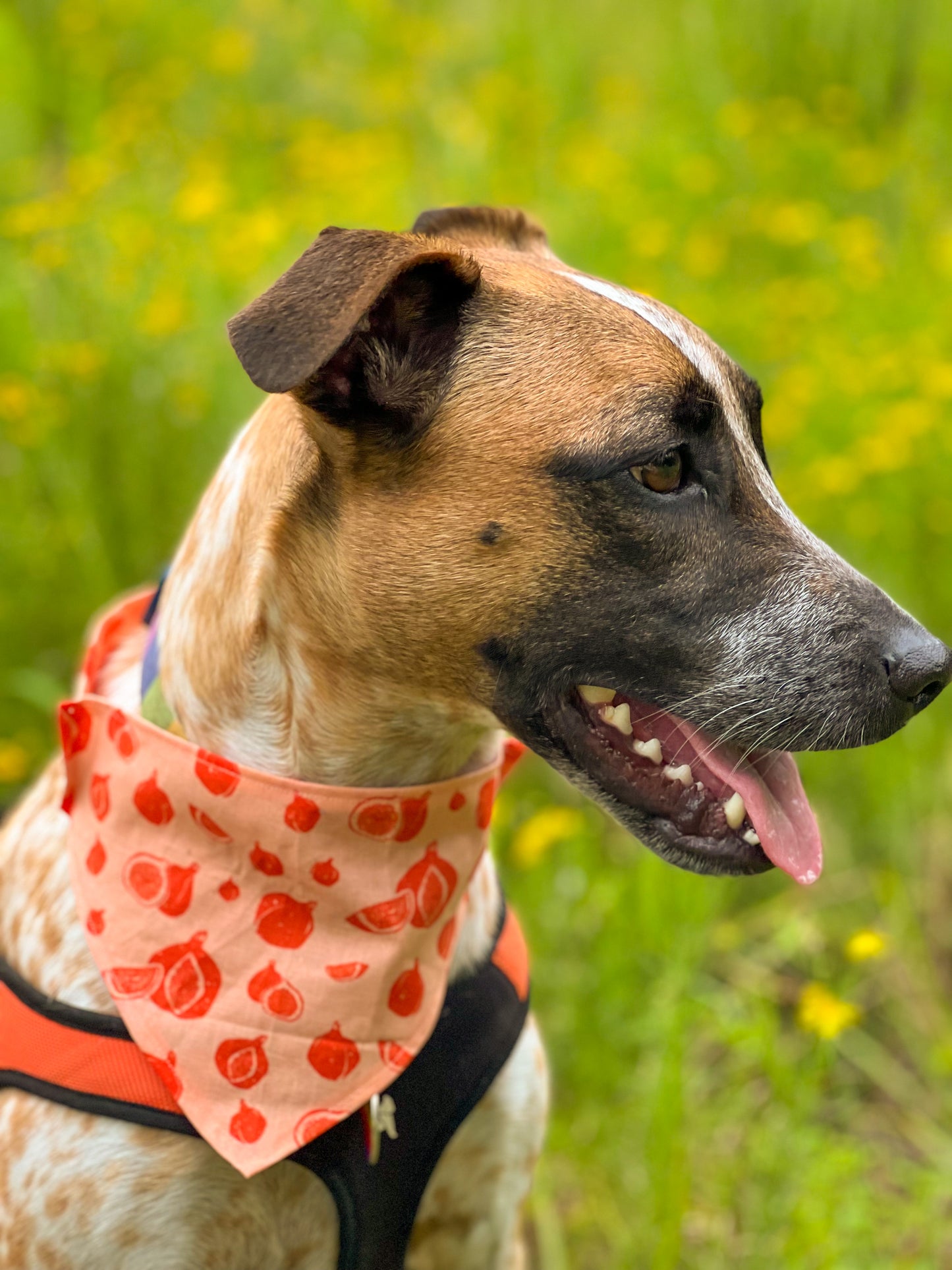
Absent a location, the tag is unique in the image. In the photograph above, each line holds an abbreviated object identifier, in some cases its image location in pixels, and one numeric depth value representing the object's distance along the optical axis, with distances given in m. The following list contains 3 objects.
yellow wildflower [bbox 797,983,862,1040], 2.18
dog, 1.81
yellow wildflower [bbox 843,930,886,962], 2.16
